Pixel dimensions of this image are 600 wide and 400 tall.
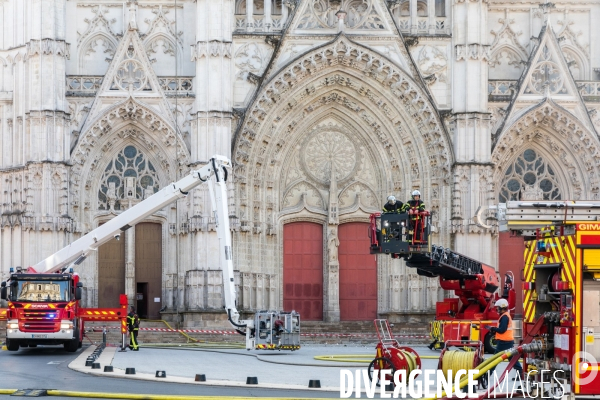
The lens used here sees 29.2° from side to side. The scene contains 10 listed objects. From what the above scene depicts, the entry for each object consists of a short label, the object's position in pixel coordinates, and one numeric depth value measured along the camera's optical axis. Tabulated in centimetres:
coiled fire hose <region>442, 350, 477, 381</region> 1766
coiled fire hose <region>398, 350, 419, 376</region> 1956
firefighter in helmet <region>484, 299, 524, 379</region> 1919
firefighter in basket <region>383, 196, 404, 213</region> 2349
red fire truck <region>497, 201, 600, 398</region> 1505
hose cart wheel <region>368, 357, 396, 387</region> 1959
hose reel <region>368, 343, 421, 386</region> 1956
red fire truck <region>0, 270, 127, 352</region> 2973
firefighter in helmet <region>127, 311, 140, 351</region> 3177
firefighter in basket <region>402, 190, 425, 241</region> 2350
